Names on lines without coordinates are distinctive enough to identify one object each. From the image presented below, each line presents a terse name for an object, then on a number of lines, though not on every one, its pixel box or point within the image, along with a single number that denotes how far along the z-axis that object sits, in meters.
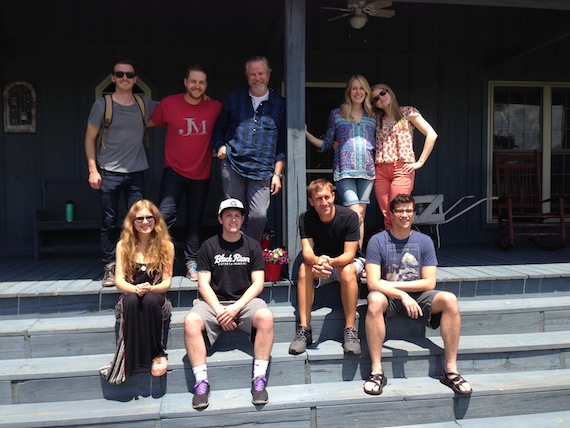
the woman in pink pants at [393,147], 3.24
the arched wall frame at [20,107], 4.75
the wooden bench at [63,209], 4.75
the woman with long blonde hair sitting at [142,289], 2.59
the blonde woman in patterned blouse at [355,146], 3.18
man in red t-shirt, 3.26
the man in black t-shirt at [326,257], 2.83
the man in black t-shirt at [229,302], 2.58
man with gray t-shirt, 3.18
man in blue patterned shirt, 3.12
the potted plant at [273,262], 3.24
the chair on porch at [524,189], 5.32
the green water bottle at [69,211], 4.63
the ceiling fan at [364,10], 3.75
